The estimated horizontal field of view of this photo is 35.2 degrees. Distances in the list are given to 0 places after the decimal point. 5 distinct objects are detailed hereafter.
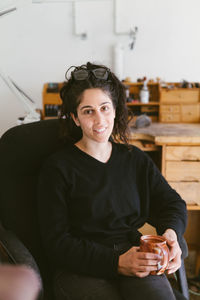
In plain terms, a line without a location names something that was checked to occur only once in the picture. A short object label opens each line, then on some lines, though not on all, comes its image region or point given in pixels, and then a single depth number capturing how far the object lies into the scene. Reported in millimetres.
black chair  1140
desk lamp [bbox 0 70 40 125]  1954
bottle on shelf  2196
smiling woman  1001
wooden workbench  1735
